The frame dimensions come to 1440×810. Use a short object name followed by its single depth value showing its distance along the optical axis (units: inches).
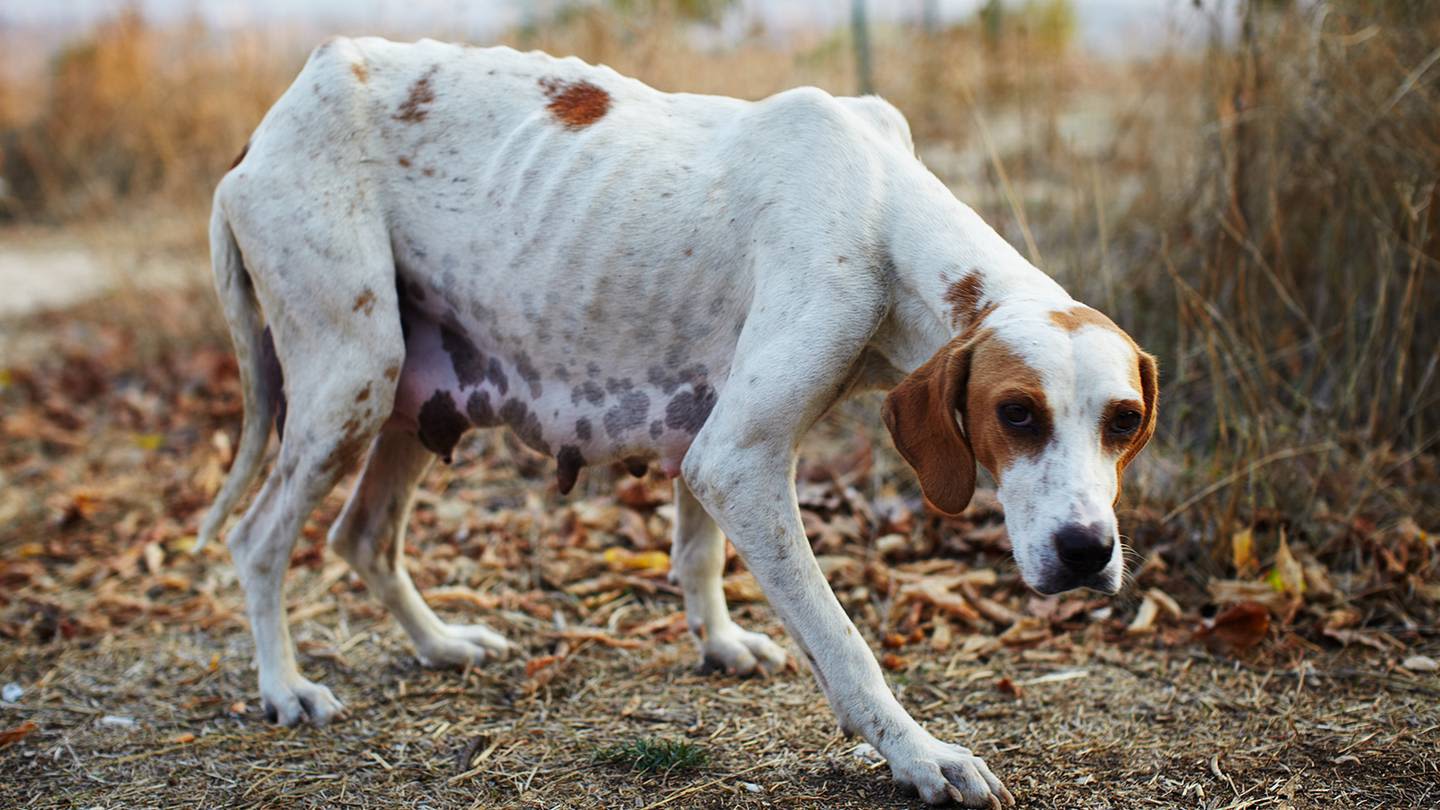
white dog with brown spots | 103.7
